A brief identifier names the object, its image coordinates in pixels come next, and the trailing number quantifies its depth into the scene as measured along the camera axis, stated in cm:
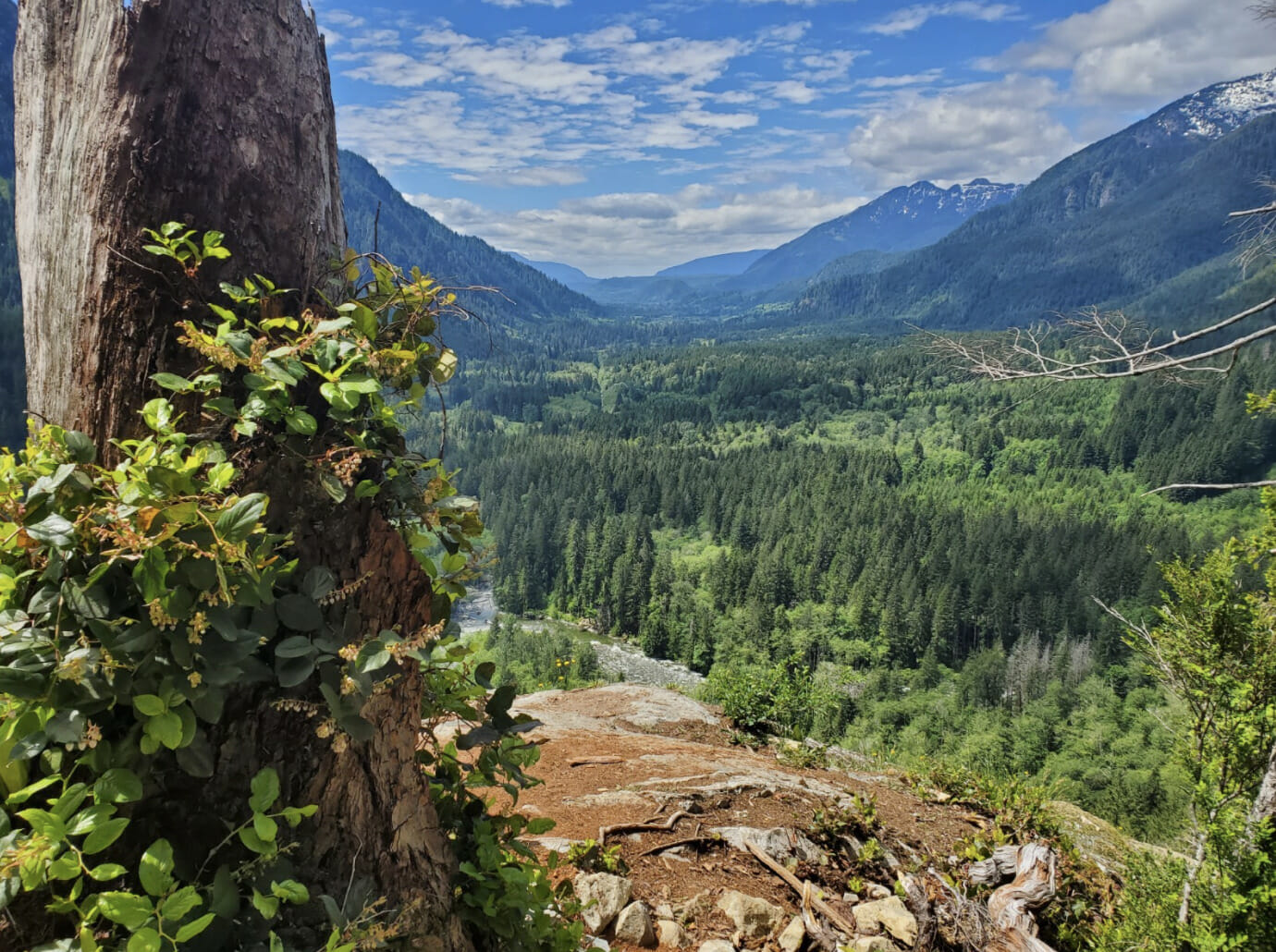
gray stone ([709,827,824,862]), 609
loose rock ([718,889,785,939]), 493
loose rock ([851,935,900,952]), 470
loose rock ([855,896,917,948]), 509
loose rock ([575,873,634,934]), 470
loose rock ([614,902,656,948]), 470
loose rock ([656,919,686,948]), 475
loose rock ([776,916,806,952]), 479
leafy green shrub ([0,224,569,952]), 168
